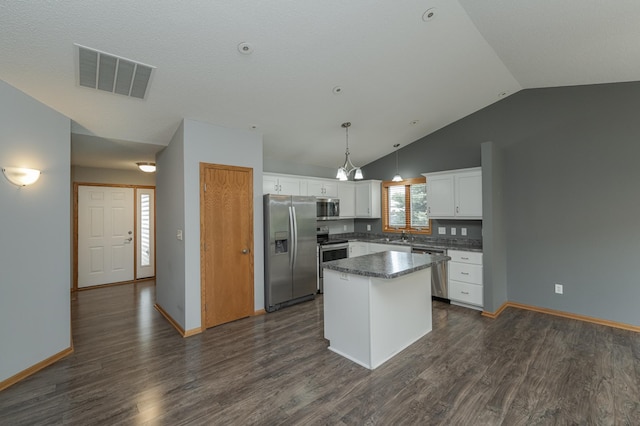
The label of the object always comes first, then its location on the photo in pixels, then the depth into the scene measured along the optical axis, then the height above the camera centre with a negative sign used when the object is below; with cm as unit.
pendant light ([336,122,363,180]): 347 +53
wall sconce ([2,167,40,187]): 251 +43
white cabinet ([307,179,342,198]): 538 +56
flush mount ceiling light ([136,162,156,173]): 512 +98
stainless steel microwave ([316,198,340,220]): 545 +16
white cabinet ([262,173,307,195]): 471 +57
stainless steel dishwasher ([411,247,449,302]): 454 -105
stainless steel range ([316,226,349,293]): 509 -60
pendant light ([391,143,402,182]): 526 +69
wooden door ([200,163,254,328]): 363 -34
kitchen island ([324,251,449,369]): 269 -95
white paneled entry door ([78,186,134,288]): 564 -31
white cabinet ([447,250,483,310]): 416 -100
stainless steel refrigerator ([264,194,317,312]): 418 -52
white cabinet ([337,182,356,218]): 591 +38
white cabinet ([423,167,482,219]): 437 +33
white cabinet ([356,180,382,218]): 596 +36
